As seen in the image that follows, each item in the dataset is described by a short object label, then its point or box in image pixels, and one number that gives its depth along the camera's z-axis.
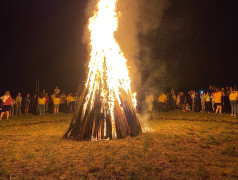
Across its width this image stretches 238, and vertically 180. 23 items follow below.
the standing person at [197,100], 18.85
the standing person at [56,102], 17.94
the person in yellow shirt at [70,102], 19.05
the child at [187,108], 19.45
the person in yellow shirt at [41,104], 16.97
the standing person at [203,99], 18.17
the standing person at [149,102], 19.77
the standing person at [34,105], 19.84
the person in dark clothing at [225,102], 17.49
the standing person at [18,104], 17.05
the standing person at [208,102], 17.82
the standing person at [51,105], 19.21
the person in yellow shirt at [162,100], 19.48
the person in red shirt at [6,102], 13.20
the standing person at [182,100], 20.03
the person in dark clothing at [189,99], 19.84
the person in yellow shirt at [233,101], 14.39
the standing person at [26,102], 17.70
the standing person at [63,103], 20.45
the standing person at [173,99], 20.98
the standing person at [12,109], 16.92
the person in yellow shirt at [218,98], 15.71
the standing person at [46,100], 19.02
